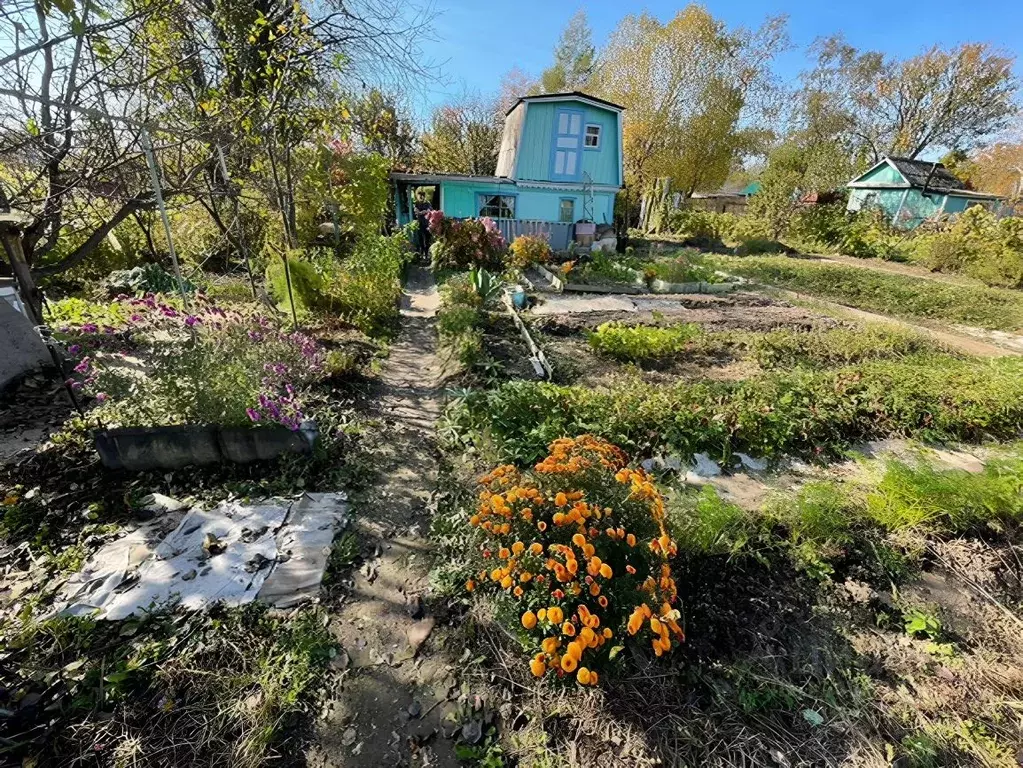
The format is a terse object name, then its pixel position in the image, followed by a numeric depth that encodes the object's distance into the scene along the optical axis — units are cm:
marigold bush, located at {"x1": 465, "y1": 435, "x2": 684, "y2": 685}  177
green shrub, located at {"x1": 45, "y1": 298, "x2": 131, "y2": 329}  580
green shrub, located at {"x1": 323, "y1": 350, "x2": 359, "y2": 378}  495
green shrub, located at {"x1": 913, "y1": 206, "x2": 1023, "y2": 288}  1146
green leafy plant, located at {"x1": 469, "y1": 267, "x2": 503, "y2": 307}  796
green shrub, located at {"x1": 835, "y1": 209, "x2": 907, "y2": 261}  1612
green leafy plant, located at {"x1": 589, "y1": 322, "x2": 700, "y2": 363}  595
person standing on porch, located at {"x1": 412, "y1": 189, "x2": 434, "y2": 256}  1398
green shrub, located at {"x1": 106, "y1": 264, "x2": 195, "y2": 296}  803
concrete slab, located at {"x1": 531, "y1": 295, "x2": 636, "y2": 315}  857
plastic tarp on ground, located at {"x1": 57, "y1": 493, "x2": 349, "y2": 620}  243
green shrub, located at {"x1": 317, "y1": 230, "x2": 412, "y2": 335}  701
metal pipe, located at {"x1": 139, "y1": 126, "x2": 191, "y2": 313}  373
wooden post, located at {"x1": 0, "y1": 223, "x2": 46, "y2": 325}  380
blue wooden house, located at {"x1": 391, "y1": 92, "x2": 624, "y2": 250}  1398
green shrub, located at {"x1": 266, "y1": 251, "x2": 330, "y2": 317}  658
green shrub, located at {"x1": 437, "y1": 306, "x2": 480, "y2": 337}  643
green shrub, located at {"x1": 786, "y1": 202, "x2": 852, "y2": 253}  1777
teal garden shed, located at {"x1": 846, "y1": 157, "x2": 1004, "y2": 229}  2173
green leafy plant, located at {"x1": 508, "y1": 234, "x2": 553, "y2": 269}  1216
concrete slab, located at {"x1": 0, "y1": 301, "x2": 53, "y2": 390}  459
